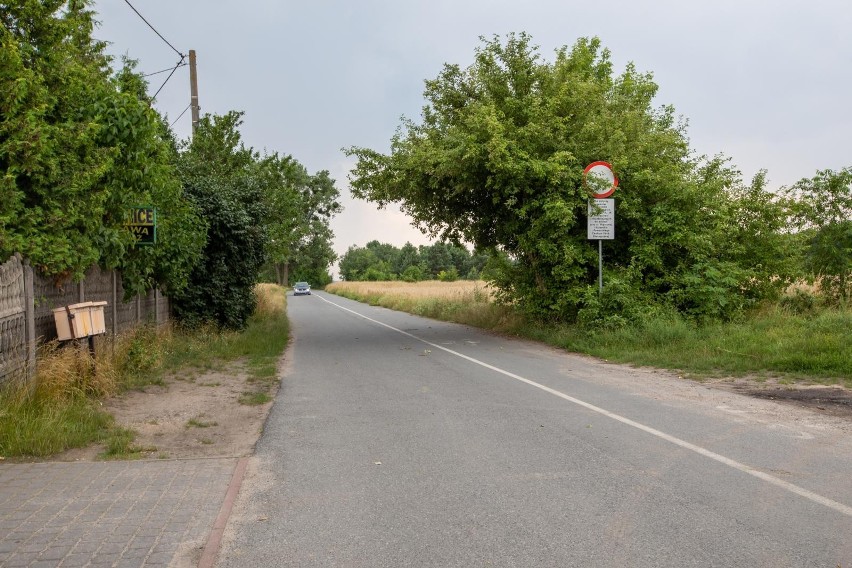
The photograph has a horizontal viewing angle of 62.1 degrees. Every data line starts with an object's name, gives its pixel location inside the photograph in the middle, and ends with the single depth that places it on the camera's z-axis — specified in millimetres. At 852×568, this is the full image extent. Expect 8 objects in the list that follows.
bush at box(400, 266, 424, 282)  119825
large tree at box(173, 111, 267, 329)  17969
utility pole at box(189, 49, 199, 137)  21219
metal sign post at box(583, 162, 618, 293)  16328
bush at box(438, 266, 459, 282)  111062
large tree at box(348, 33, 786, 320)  16125
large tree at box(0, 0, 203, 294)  8117
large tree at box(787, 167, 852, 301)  15914
